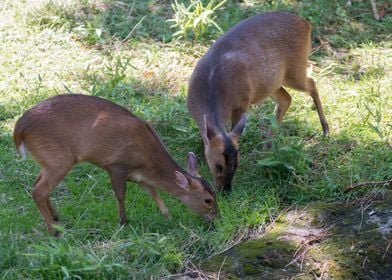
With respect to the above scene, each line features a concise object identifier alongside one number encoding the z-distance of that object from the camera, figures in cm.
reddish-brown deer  1112
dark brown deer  1236
